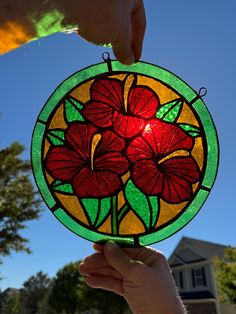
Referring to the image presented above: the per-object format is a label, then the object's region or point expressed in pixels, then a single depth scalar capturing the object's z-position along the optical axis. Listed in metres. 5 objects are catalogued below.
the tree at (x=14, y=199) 6.61
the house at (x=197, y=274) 11.65
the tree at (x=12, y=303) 22.62
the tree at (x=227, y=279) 6.55
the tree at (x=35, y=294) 25.67
